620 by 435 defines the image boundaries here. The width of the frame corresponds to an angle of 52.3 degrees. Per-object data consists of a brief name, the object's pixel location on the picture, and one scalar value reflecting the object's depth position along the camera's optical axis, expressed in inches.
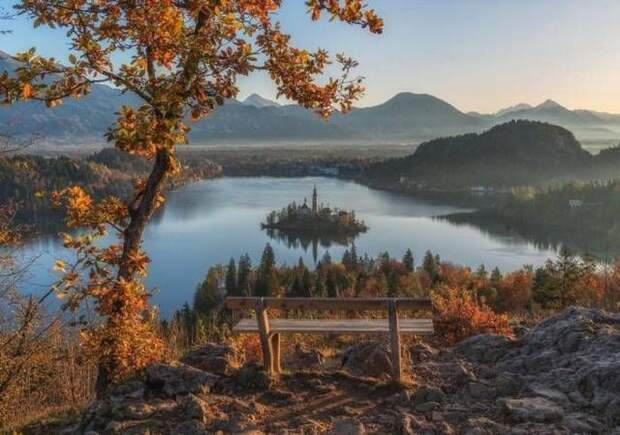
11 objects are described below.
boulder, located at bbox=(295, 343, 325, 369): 294.2
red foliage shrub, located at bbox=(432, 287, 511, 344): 342.3
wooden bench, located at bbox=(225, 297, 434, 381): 244.8
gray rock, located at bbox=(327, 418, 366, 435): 202.2
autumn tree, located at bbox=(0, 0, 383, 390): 183.0
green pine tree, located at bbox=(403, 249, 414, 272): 2748.5
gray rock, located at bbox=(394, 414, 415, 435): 199.9
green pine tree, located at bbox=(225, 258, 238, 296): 2583.7
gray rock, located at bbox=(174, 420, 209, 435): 202.2
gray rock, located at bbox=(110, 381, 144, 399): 228.4
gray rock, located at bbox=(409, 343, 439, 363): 292.7
